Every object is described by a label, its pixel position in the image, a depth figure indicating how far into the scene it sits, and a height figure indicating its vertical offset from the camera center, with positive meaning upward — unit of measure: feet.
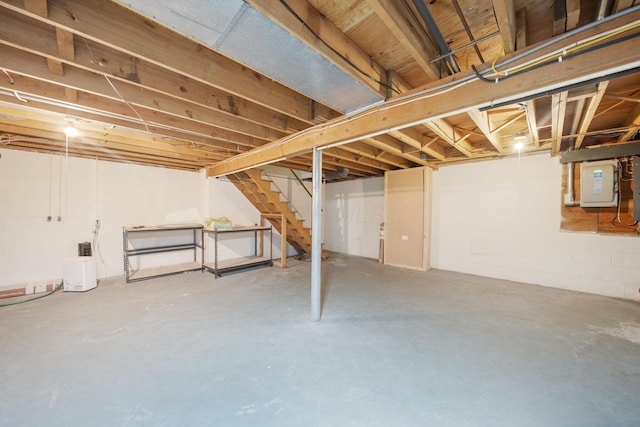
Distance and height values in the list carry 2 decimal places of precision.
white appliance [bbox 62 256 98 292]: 11.41 -3.10
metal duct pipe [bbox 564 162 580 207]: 11.81 +1.40
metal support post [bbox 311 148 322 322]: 8.62 -0.92
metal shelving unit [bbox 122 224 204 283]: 13.32 -2.34
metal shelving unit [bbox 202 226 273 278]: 14.74 -3.41
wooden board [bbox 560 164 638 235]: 10.82 +0.02
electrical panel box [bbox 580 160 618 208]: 10.66 +1.50
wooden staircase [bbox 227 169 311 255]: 16.26 +0.65
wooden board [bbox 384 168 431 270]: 15.65 -0.21
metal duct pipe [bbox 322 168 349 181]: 17.30 +2.97
